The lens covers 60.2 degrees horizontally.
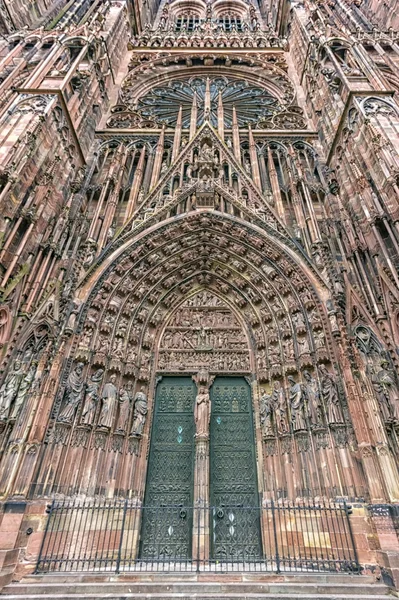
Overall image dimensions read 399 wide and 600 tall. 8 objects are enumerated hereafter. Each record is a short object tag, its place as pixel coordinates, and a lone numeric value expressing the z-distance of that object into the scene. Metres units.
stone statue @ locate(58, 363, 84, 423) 6.57
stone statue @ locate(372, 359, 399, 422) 6.06
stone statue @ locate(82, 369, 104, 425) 6.74
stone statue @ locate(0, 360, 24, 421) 6.05
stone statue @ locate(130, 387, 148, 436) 7.19
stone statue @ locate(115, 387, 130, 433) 7.05
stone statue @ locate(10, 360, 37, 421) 6.18
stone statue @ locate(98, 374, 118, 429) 6.84
